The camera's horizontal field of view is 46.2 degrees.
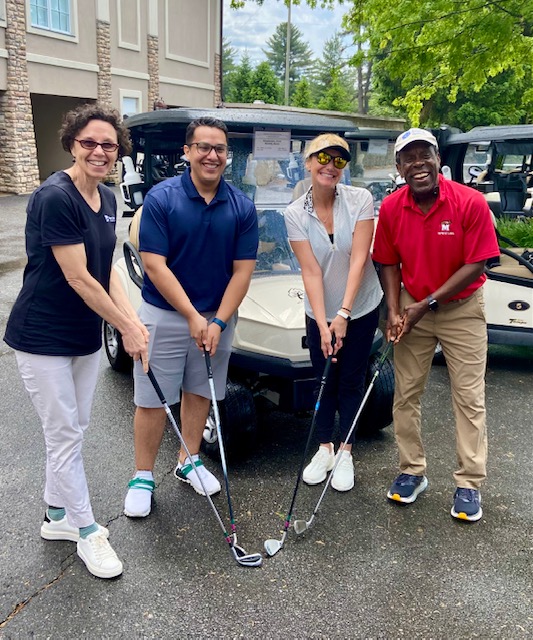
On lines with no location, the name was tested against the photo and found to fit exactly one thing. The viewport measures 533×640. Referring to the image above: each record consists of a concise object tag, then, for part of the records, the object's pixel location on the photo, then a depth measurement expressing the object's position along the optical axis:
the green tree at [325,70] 80.56
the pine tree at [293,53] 90.12
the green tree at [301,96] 39.16
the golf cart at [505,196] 4.98
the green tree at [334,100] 38.62
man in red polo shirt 2.96
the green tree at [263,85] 37.00
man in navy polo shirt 2.90
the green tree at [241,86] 38.10
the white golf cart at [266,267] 3.50
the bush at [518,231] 6.28
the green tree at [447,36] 7.42
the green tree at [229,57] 82.99
